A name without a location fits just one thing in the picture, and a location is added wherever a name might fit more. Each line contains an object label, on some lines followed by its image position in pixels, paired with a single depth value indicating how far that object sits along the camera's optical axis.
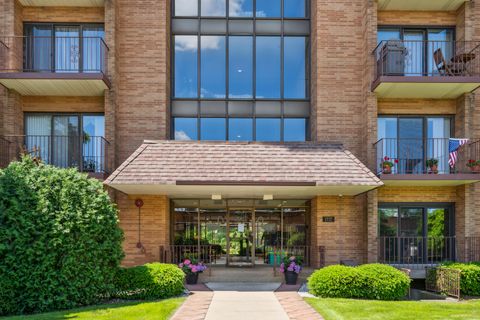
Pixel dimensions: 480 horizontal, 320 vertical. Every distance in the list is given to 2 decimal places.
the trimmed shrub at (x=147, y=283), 12.94
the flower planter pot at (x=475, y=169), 16.83
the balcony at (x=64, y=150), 17.34
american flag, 16.95
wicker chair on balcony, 17.42
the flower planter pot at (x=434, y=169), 17.22
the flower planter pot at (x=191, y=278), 15.71
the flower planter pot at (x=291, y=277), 15.66
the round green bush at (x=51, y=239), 11.48
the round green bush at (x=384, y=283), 13.22
